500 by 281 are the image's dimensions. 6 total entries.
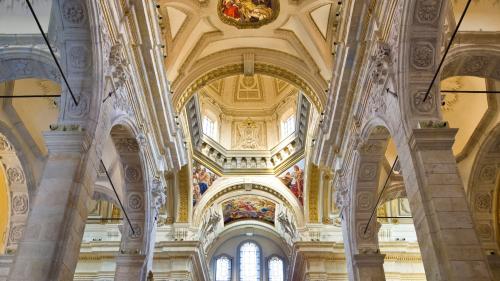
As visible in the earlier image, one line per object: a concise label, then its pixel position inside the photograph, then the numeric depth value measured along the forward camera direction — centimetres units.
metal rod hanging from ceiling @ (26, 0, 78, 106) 779
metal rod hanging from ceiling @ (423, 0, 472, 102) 795
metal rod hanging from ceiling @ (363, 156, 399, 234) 1238
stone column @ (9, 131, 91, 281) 655
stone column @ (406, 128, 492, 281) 676
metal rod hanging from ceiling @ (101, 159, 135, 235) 1200
